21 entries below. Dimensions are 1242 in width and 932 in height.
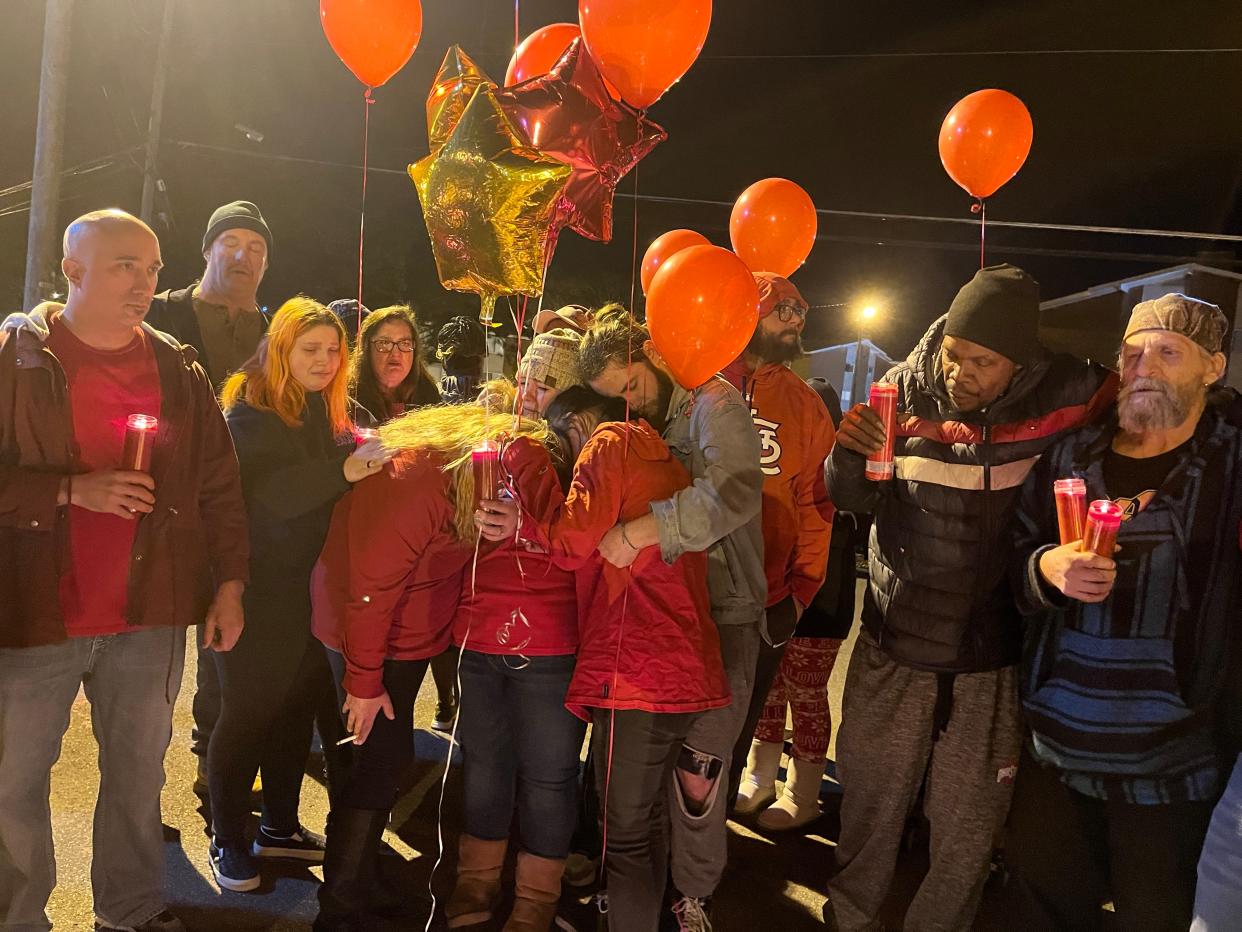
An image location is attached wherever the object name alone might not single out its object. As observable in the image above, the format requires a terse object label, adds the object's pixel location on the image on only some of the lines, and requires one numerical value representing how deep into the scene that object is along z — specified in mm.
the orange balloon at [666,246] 3564
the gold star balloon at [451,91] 2512
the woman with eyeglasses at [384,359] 3055
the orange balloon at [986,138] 3463
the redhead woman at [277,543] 2520
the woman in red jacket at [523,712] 2244
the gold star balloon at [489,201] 2303
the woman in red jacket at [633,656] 2080
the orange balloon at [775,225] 3779
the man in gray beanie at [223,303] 3295
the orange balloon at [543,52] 2967
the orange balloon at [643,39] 2207
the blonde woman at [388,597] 2156
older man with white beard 1865
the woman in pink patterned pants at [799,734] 3334
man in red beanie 2916
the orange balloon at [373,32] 2703
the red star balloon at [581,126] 2293
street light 16375
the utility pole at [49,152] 6406
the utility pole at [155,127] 8713
